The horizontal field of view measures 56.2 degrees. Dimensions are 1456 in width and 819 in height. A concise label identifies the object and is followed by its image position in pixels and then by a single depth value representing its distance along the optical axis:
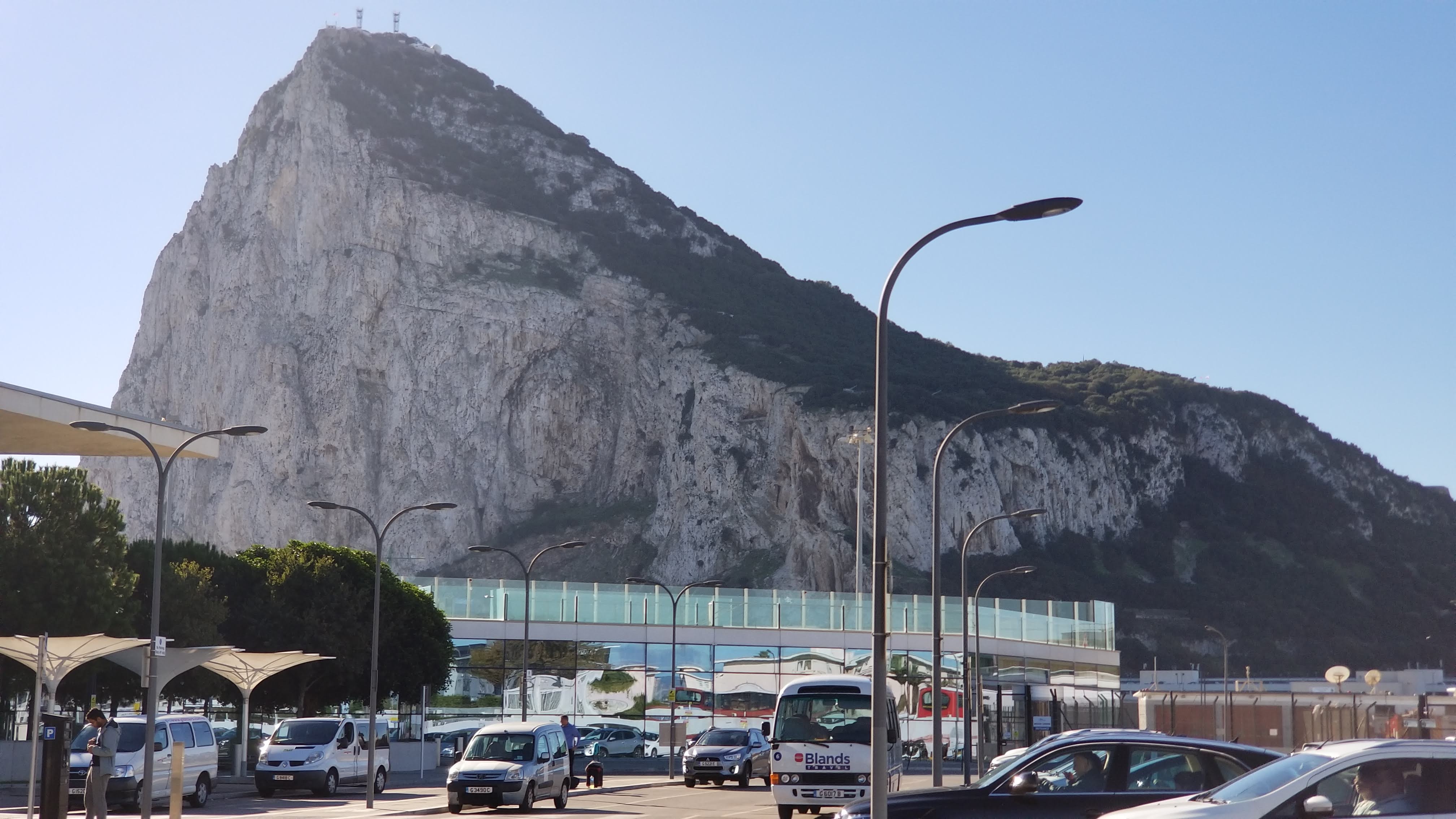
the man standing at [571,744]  30.07
